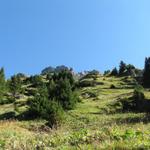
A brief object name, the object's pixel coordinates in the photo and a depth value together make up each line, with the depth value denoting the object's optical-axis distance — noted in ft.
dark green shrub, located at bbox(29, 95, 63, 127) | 50.67
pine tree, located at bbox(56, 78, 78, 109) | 65.82
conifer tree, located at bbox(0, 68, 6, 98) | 102.55
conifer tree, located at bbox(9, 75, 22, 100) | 111.70
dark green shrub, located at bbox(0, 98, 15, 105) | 95.46
